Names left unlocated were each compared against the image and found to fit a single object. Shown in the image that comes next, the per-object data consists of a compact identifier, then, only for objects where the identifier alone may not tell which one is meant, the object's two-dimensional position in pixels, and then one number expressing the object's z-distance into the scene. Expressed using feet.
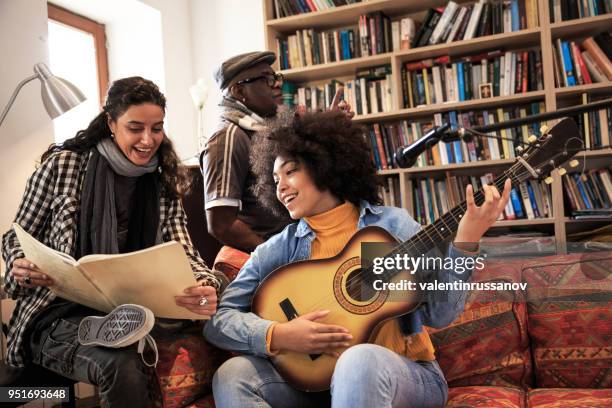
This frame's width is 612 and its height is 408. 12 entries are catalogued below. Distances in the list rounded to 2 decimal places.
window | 10.82
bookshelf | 9.59
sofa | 4.78
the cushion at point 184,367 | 4.67
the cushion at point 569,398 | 4.47
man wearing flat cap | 6.44
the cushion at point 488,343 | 5.22
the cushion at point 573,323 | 4.98
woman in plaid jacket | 4.55
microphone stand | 4.28
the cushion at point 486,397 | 4.67
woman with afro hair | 3.95
